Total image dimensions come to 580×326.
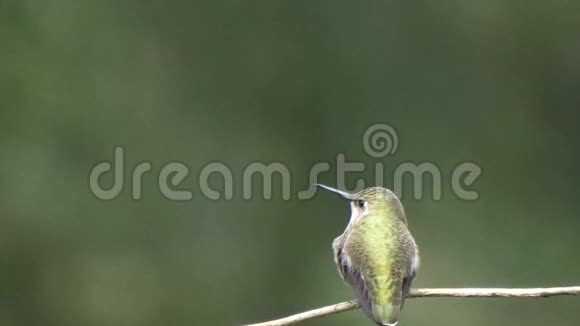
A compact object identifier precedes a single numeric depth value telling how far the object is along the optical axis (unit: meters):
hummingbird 8.20
